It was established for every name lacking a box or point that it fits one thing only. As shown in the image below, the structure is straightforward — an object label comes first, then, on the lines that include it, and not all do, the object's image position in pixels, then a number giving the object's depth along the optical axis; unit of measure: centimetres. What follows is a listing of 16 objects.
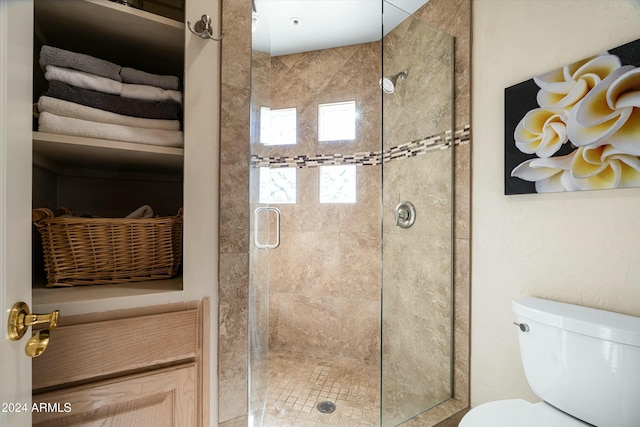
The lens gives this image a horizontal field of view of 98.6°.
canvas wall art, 100
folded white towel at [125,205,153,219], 93
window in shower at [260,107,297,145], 255
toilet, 88
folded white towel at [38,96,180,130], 72
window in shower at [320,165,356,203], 245
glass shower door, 100
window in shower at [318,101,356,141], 245
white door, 48
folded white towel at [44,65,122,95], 74
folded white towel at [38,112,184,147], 71
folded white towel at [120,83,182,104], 83
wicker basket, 77
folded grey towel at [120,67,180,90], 85
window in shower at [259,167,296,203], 256
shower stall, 150
